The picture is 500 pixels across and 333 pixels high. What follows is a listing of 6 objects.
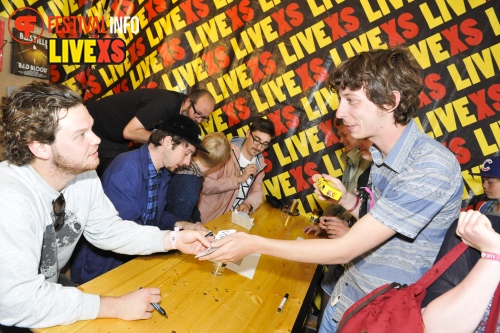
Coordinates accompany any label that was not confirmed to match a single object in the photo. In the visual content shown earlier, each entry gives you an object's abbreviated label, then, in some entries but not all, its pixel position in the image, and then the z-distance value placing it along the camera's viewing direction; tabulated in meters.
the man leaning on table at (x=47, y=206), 1.18
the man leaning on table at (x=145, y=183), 2.08
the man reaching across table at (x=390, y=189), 1.29
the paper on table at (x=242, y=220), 2.90
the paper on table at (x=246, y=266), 2.05
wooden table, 1.42
